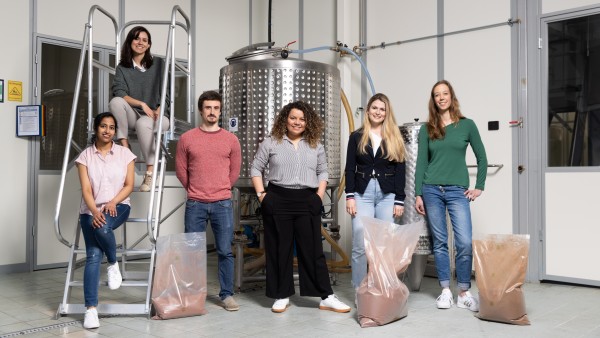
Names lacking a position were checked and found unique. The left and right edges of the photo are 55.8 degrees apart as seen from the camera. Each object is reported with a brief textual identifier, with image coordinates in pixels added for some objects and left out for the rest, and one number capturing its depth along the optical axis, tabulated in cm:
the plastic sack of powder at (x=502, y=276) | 309
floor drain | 297
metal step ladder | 328
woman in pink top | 315
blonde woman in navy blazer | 345
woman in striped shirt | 341
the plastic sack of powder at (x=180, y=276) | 322
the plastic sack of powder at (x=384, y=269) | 310
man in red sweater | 341
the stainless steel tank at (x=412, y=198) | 402
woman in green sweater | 347
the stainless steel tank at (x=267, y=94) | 399
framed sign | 479
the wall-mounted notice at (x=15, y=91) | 479
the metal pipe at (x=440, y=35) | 444
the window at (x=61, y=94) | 501
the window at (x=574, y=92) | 416
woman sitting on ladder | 364
